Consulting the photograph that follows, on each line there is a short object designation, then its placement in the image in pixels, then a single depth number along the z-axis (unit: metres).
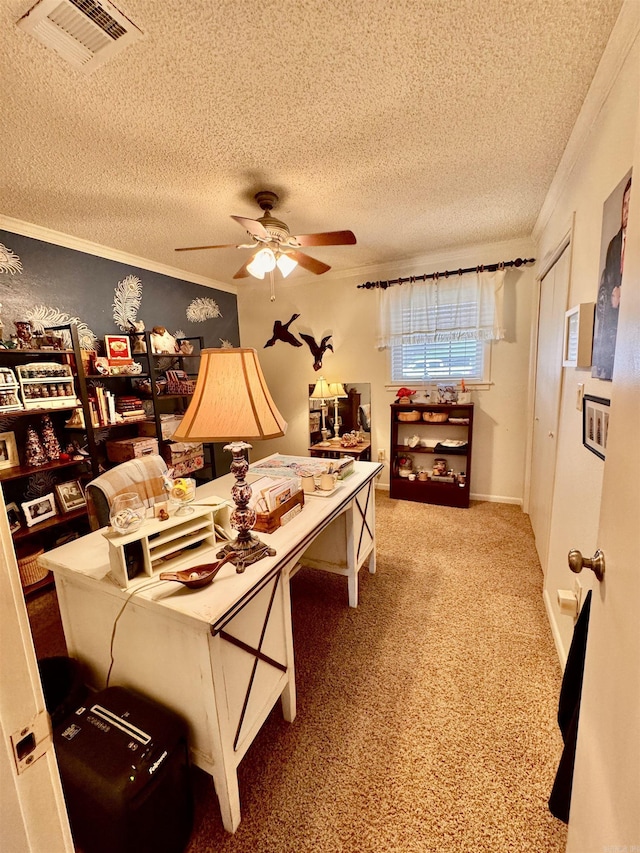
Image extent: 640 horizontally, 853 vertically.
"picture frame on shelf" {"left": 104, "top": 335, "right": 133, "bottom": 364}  2.92
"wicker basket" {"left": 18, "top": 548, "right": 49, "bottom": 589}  2.24
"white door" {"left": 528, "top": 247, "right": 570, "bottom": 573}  2.01
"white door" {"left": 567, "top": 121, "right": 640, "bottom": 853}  0.55
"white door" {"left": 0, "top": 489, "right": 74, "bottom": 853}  0.45
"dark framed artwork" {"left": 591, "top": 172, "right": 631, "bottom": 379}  1.10
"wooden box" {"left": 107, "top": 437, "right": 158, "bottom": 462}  2.94
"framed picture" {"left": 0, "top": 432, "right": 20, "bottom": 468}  2.34
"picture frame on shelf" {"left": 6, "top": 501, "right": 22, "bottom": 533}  2.30
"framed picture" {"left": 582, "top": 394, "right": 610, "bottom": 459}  1.19
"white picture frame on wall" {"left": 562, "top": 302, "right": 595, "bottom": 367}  1.41
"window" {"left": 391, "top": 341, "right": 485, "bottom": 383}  3.43
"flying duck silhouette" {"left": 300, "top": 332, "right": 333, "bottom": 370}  4.00
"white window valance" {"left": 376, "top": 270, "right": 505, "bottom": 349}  3.21
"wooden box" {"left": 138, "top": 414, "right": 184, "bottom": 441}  3.20
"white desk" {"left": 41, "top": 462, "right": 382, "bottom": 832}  1.00
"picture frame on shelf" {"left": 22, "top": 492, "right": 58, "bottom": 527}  2.34
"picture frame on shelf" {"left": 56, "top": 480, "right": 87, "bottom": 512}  2.55
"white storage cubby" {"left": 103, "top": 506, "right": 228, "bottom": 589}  1.06
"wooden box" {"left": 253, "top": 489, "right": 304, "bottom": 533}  1.39
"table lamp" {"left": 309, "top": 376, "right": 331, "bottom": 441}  3.85
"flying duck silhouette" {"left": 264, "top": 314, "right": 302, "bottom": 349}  4.09
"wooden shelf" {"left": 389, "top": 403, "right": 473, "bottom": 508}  3.37
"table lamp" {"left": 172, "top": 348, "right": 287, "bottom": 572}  1.09
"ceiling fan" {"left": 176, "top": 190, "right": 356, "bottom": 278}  1.97
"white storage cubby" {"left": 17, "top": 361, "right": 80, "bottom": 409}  2.32
